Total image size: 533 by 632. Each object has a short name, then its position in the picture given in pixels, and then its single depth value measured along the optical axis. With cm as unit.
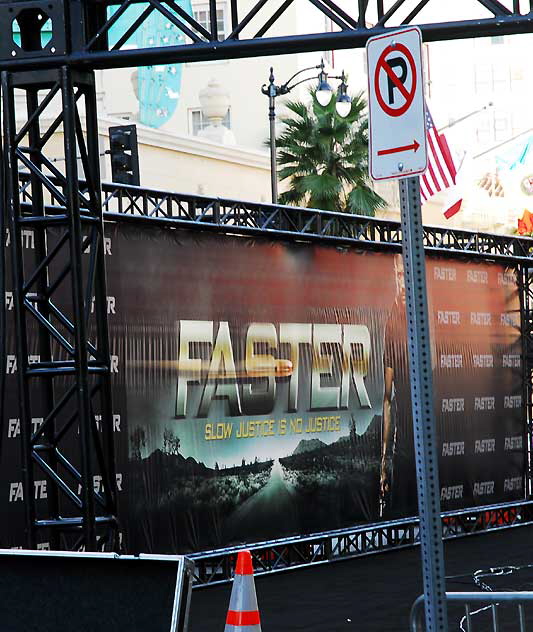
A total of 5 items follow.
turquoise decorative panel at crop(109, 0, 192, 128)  4075
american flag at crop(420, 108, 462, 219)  3256
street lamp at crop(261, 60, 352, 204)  2814
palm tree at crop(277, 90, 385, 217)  3459
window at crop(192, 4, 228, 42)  4941
